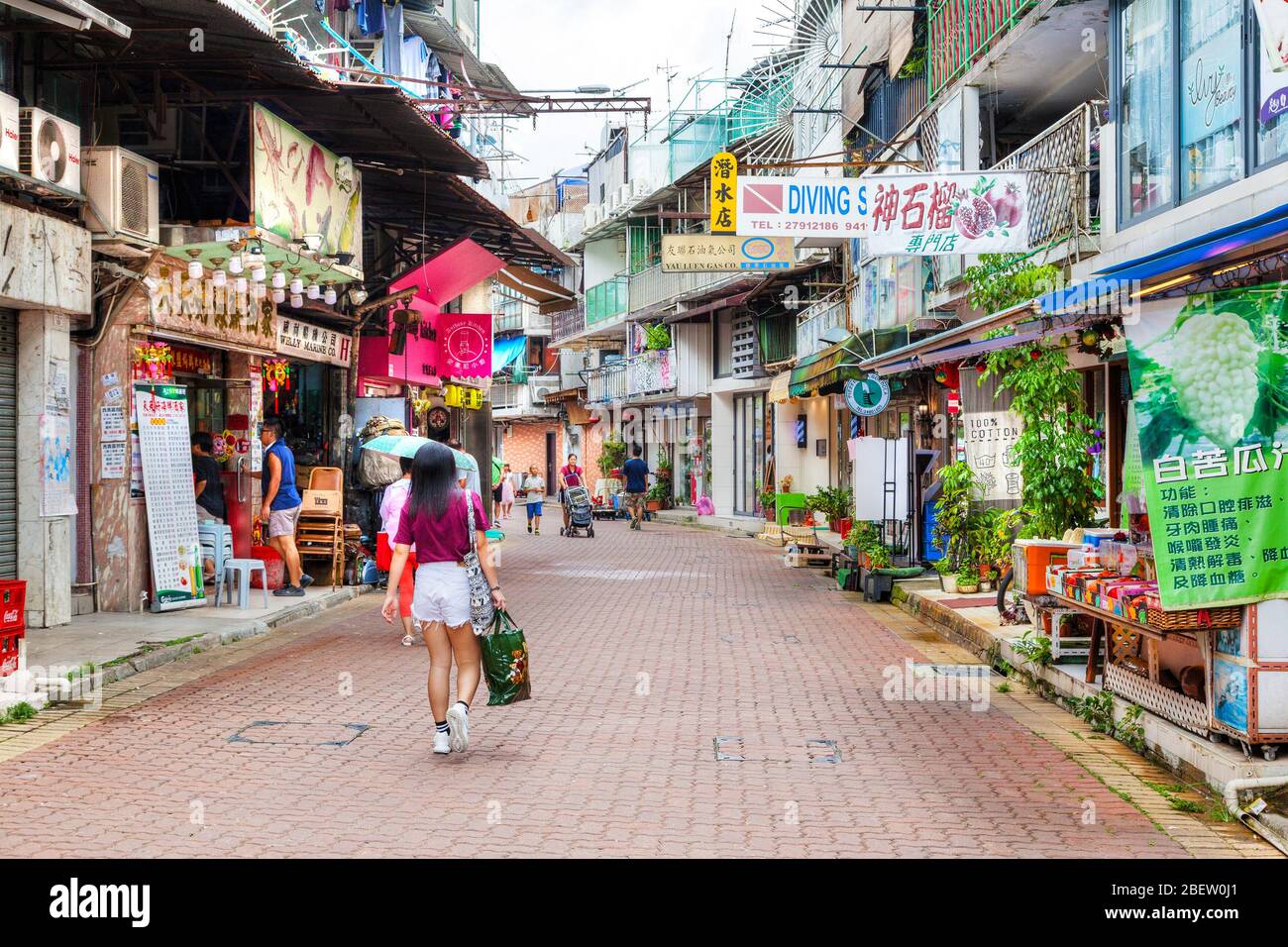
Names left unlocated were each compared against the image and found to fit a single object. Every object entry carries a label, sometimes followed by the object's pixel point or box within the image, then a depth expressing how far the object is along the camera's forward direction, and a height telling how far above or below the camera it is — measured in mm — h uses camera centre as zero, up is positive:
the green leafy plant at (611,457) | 46188 +628
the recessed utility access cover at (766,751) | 7488 -1667
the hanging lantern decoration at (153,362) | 13297 +1209
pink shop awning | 20609 +3375
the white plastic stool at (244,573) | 13695 -1046
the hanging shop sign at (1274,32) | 7840 +2715
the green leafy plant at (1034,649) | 9961 -1422
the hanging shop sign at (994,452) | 14609 +239
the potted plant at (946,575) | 15422 -1246
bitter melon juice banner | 6508 +134
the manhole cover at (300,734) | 7730 -1597
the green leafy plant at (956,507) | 14805 -431
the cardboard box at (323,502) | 16406 -346
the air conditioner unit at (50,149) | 10945 +2881
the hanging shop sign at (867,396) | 20141 +1204
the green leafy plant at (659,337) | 42094 +4503
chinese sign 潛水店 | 16688 +3727
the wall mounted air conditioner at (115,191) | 12266 +2759
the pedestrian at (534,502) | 30819 -693
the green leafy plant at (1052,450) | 11305 +193
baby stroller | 31250 -909
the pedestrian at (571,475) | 32844 -41
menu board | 13211 -197
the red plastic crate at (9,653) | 8914 -1232
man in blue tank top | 14844 -316
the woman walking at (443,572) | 7449 -568
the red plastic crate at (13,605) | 8930 -898
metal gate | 11727 +279
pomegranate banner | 12617 +2558
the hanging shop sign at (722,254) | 21953 +3884
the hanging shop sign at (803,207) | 12789 +2667
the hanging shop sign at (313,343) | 16891 +1860
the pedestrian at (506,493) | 32094 -477
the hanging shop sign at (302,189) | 14008 +3438
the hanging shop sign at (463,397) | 26781 +1665
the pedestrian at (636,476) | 33469 -77
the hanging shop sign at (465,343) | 25422 +2675
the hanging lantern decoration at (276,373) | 16938 +1358
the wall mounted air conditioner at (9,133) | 10570 +2864
